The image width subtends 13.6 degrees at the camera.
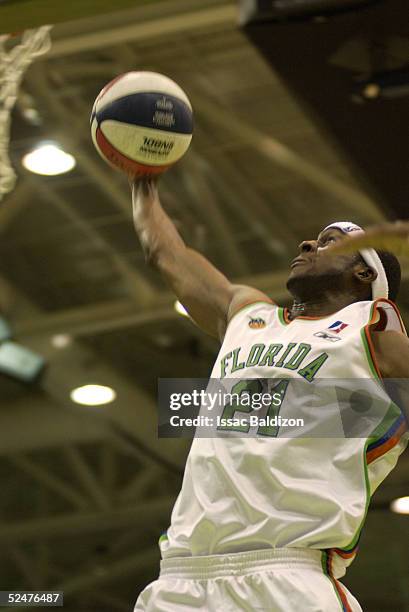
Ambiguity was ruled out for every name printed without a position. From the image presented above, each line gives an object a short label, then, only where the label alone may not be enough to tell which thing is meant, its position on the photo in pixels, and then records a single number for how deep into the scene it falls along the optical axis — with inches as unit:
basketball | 221.1
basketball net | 280.9
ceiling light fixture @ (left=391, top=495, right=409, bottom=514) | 702.8
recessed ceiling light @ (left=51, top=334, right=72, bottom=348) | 654.2
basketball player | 181.6
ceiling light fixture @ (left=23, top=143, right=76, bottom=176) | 550.9
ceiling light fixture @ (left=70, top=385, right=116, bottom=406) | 672.0
